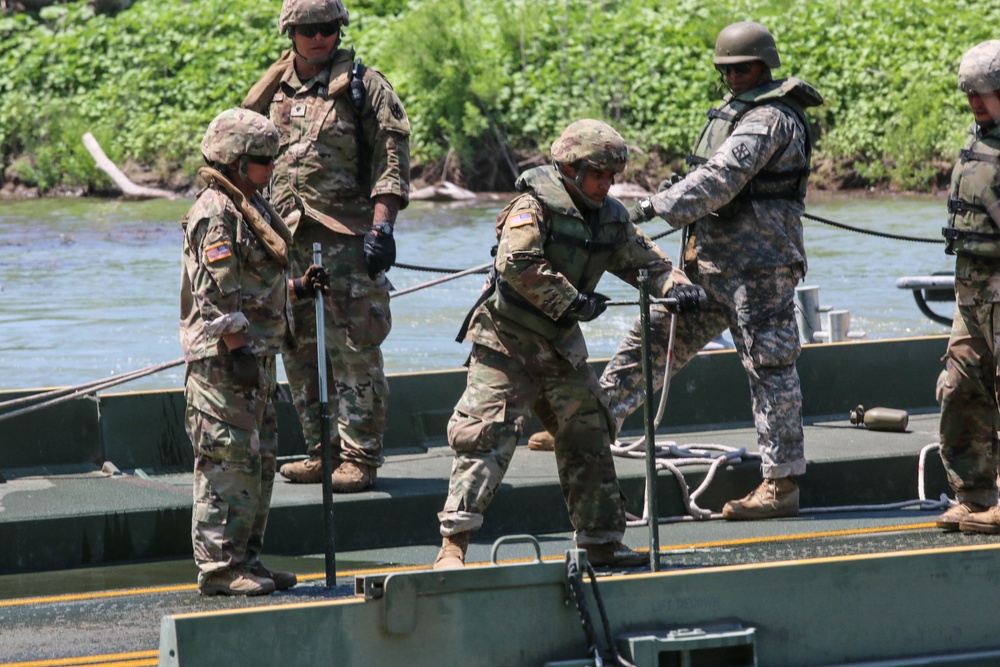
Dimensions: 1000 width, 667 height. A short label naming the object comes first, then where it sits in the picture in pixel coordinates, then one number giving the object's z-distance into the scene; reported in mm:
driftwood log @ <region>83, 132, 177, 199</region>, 49806
